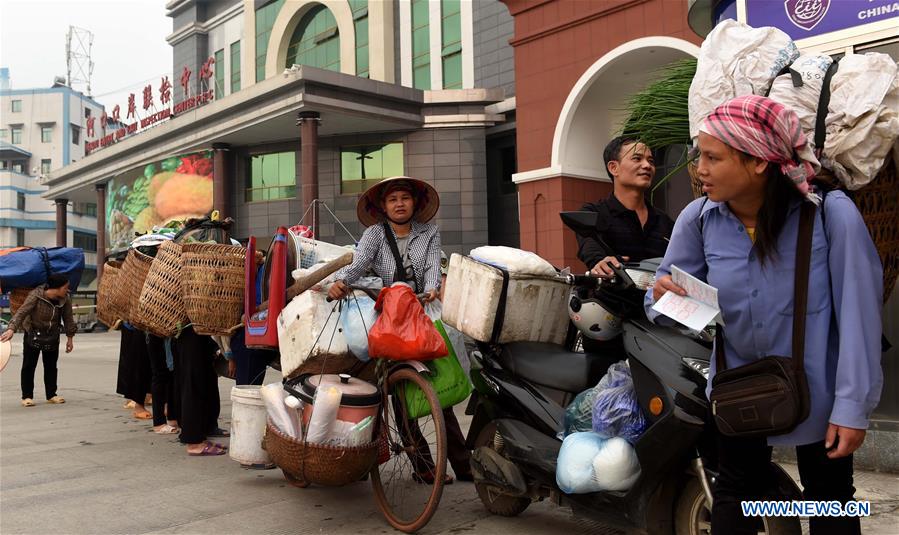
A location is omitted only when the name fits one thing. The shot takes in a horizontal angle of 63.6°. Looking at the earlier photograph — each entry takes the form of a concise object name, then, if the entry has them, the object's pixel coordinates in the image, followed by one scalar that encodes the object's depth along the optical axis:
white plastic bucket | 4.33
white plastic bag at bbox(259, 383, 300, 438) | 3.73
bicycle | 3.74
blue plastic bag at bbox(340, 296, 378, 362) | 3.93
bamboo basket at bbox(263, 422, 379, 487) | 3.54
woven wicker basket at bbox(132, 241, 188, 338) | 5.58
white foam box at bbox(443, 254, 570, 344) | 3.48
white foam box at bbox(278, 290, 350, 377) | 3.90
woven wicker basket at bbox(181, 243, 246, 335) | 5.12
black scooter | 2.63
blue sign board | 4.72
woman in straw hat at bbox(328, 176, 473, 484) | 4.41
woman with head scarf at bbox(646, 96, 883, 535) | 1.96
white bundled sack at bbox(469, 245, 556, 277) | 3.52
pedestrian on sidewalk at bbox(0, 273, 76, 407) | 8.81
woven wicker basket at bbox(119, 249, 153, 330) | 6.30
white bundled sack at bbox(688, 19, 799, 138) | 2.79
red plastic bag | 3.63
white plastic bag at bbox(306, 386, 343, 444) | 3.54
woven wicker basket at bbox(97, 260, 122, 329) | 7.43
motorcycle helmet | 3.23
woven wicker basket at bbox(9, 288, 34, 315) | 9.00
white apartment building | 64.31
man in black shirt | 3.76
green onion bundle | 3.98
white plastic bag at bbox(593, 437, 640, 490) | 2.82
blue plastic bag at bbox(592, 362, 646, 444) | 2.88
